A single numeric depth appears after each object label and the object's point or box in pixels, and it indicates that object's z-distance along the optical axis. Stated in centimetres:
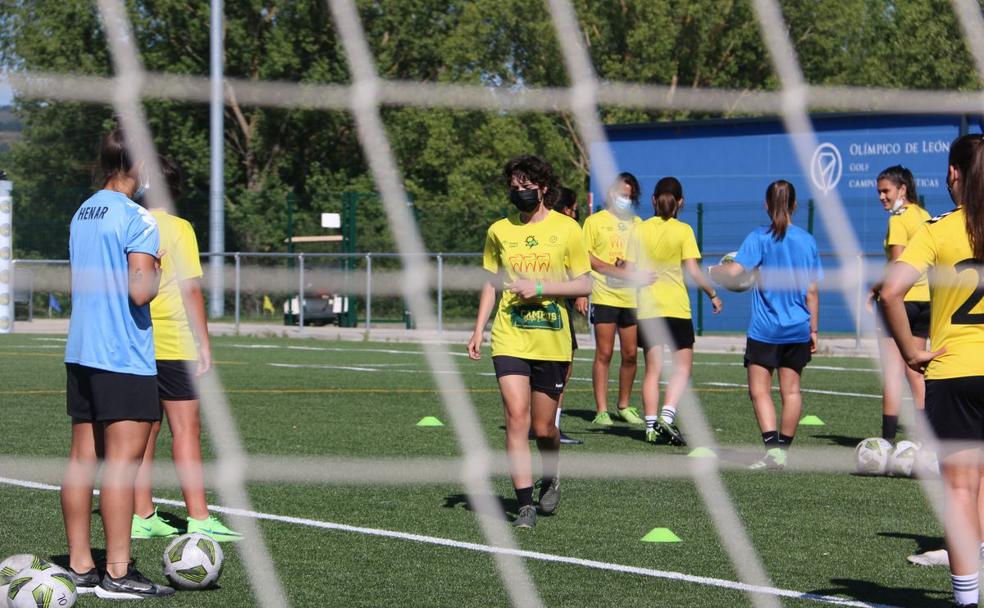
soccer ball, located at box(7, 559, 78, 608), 923
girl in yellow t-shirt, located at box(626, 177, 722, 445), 1836
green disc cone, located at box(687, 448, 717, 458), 1726
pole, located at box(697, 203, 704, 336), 4181
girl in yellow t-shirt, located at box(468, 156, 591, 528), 1309
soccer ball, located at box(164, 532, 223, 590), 1006
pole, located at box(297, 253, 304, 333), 4285
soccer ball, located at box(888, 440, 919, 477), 1603
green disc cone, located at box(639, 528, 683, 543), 1210
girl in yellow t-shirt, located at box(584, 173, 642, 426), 1909
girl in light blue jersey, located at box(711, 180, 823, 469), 1611
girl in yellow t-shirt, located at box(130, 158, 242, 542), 1159
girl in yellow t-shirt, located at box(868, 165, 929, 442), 1577
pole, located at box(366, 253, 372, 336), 4225
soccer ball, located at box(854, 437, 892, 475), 1617
